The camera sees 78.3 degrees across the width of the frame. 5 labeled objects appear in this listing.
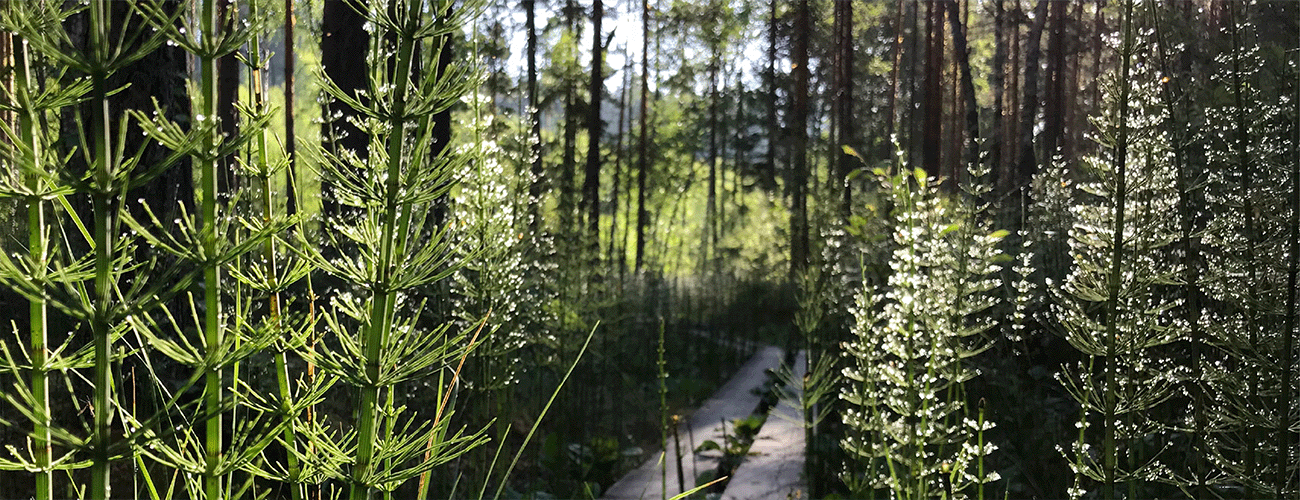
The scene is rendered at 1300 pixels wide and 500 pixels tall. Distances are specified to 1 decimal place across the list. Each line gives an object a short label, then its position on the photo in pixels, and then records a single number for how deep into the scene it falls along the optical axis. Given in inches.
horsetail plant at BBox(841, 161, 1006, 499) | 80.6
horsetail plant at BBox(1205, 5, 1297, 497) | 86.1
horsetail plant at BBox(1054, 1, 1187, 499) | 80.9
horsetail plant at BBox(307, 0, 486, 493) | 35.3
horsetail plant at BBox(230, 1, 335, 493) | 35.6
